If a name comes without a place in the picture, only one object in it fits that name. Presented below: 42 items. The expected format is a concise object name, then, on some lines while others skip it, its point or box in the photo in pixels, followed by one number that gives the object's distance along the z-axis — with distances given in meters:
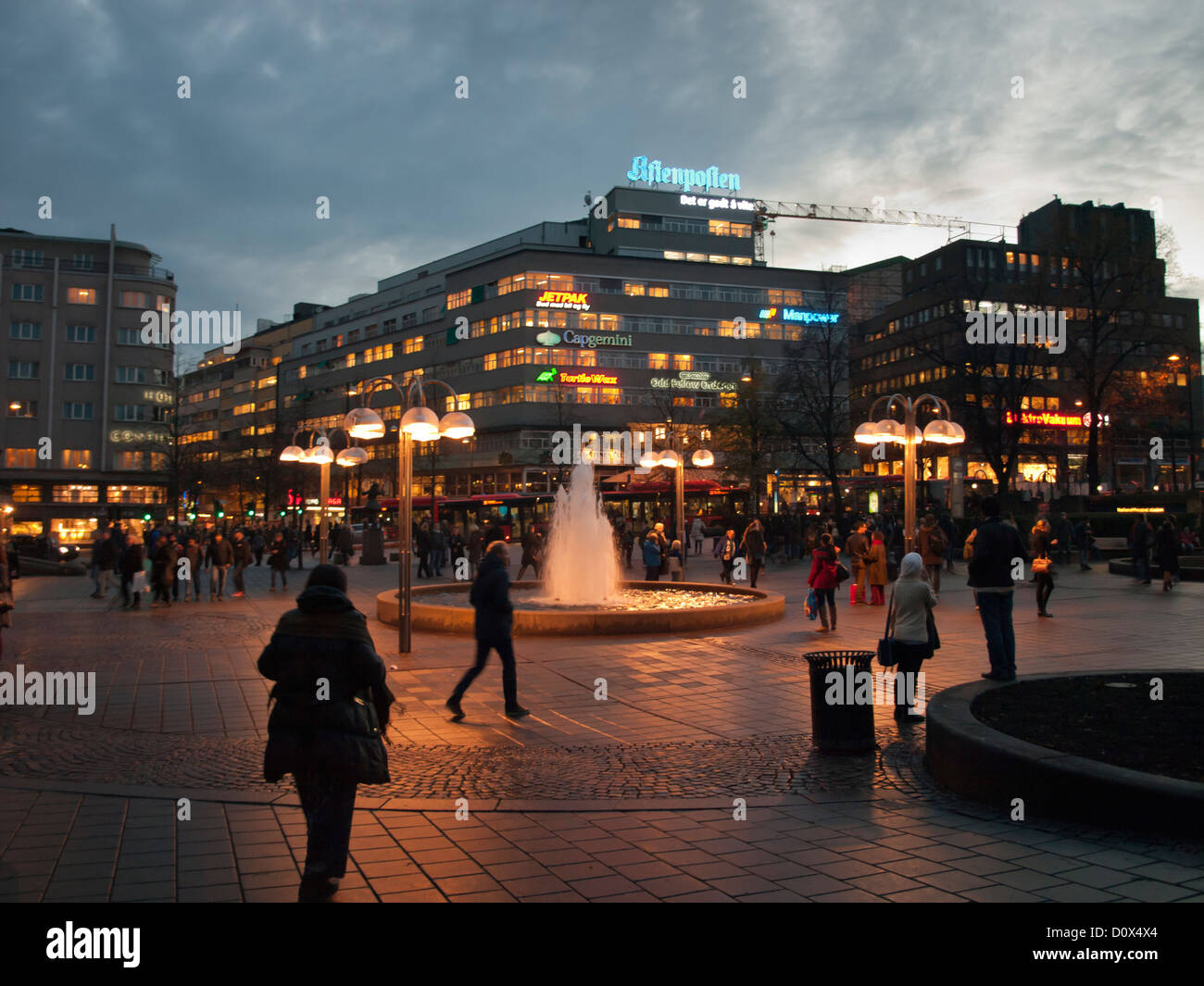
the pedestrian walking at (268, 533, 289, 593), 26.42
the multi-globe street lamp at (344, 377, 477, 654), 13.38
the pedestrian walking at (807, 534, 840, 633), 15.28
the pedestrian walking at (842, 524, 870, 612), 19.66
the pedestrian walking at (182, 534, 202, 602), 23.08
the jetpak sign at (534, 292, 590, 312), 78.34
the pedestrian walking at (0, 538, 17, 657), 10.70
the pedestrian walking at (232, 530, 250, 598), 24.64
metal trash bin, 7.67
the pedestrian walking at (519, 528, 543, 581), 25.67
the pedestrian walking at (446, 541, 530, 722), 9.34
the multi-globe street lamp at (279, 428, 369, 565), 19.08
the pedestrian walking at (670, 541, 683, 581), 23.63
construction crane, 97.62
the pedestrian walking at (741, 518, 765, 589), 22.56
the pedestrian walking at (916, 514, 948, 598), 20.89
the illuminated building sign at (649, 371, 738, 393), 80.44
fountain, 15.01
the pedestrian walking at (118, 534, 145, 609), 21.16
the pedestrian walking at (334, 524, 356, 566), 33.81
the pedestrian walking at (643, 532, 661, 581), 22.84
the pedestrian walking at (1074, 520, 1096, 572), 29.73
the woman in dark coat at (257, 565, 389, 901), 4.46
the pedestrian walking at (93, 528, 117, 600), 24.11
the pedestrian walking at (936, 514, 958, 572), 29.57
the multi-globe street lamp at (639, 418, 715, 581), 24.06
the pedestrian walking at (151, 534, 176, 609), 21.22
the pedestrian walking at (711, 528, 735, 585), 24.03
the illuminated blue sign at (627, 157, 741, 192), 88.12
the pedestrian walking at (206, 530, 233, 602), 22.66
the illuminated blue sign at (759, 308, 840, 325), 83.94
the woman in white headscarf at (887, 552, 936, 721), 9.05
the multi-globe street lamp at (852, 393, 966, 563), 13.68
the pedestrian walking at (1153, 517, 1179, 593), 21.39
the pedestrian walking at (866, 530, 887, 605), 19.42
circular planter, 5.30
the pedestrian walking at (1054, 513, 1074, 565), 31.72
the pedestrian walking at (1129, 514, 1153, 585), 23.67
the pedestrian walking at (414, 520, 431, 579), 29.92
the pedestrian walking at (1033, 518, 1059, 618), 16.92
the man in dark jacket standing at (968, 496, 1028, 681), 9.54
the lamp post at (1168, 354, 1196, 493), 45.90
